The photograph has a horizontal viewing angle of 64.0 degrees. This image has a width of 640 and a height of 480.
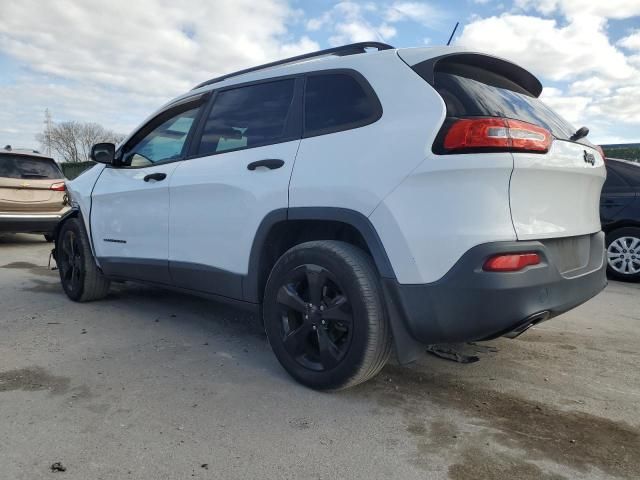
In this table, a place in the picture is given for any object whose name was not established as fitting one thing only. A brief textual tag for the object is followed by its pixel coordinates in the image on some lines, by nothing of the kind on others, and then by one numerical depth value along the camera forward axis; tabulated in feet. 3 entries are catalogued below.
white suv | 7.52
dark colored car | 20.53
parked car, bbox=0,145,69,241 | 27.40
